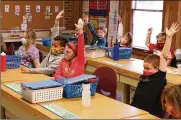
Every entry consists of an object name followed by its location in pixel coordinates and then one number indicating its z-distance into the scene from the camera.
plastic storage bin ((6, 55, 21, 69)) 3.99
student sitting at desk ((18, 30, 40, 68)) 4.58
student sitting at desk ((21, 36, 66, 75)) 3.99
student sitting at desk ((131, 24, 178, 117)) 2.79
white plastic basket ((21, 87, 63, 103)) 2.65
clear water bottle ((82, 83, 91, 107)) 2.58
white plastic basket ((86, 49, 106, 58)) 4.95
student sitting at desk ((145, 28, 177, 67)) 4.44
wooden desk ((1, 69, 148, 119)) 2.42
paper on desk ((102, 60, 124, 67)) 4.41
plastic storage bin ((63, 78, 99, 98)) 2.80
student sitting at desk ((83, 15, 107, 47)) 5.20
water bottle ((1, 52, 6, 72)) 3.81
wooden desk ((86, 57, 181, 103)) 3.85
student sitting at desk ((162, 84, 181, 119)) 2.21
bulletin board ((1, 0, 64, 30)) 7.09
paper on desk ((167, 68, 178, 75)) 3.98
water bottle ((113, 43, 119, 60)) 4.75
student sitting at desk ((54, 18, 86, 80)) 3.37
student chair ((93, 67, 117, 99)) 3.40
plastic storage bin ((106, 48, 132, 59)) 4.83
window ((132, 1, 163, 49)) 6.38
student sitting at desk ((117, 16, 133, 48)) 5.25
